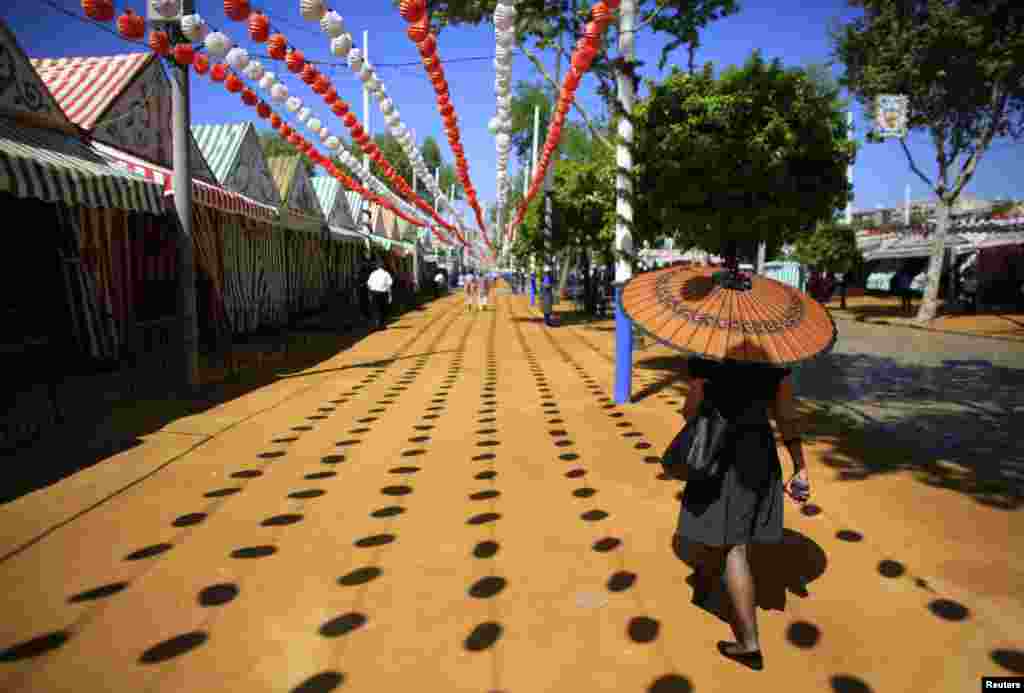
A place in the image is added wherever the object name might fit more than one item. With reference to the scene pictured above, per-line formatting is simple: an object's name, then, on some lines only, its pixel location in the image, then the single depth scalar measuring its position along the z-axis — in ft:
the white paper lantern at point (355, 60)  20.96
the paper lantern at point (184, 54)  22.44
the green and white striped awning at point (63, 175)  18.40
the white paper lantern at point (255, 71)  23.88
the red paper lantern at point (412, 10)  18.14
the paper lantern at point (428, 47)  19.90
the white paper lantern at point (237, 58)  22.45
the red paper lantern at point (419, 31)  18.99
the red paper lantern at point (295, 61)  21.34
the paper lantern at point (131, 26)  20.29
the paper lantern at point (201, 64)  23.79
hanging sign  51.83
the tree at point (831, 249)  96.48
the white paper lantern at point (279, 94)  26.21
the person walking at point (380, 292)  54.29
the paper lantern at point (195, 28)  20.86
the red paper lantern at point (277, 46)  20.52
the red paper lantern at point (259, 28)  19.97
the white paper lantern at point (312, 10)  18.66
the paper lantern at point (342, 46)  20.12
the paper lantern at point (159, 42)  21.38
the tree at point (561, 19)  34.83
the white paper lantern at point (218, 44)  21.47
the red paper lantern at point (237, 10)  18.85
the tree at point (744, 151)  25.38
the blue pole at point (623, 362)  23.27
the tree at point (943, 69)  48.42
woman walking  8.10
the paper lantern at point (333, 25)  19.39
